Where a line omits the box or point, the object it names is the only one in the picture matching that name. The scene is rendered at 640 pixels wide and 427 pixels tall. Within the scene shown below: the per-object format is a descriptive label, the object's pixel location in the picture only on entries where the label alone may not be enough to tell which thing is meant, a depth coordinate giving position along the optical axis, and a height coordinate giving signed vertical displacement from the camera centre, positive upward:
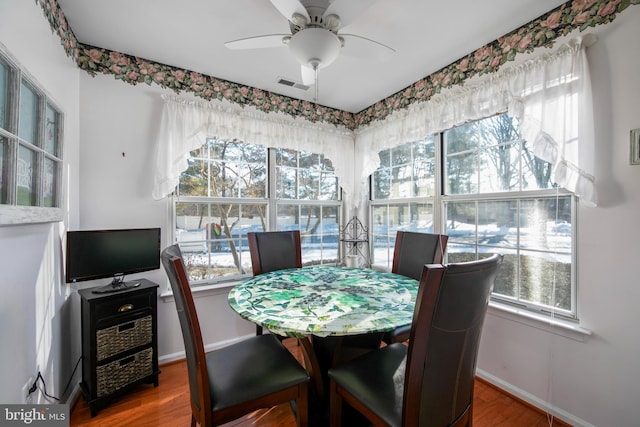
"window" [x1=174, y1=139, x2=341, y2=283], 2.52 +0.11
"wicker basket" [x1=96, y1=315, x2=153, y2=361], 1.73 -0.84
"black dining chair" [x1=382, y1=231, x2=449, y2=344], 1.84 -0.32
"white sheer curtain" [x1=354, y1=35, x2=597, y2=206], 1.55 +0.75
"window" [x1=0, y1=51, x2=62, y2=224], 1.06 +0.30
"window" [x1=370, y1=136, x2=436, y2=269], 2.68 +0.22
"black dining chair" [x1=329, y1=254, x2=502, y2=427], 0.89 -0.49
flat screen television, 1.76 -0.29
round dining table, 1.15 -0.47
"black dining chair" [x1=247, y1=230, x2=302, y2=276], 2.27 -0.32
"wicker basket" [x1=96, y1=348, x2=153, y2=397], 1.73 -1.08
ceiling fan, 1.34 +1.02
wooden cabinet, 1.71 -0.87
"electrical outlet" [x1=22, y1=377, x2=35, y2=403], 1.25 -0.84
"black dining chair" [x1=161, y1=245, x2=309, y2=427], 1.10 -0.76
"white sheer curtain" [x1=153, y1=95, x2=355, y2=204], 2.26 +0.81
